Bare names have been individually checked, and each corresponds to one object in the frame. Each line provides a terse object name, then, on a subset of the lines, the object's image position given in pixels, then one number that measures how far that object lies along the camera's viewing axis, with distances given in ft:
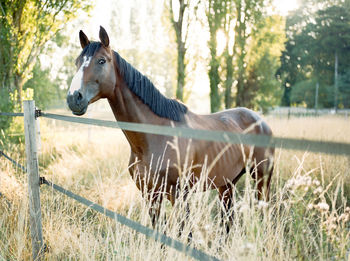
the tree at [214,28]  29.86
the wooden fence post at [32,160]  7.22
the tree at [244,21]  36.01
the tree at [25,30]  19.49
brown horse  7.05
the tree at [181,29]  25.23
